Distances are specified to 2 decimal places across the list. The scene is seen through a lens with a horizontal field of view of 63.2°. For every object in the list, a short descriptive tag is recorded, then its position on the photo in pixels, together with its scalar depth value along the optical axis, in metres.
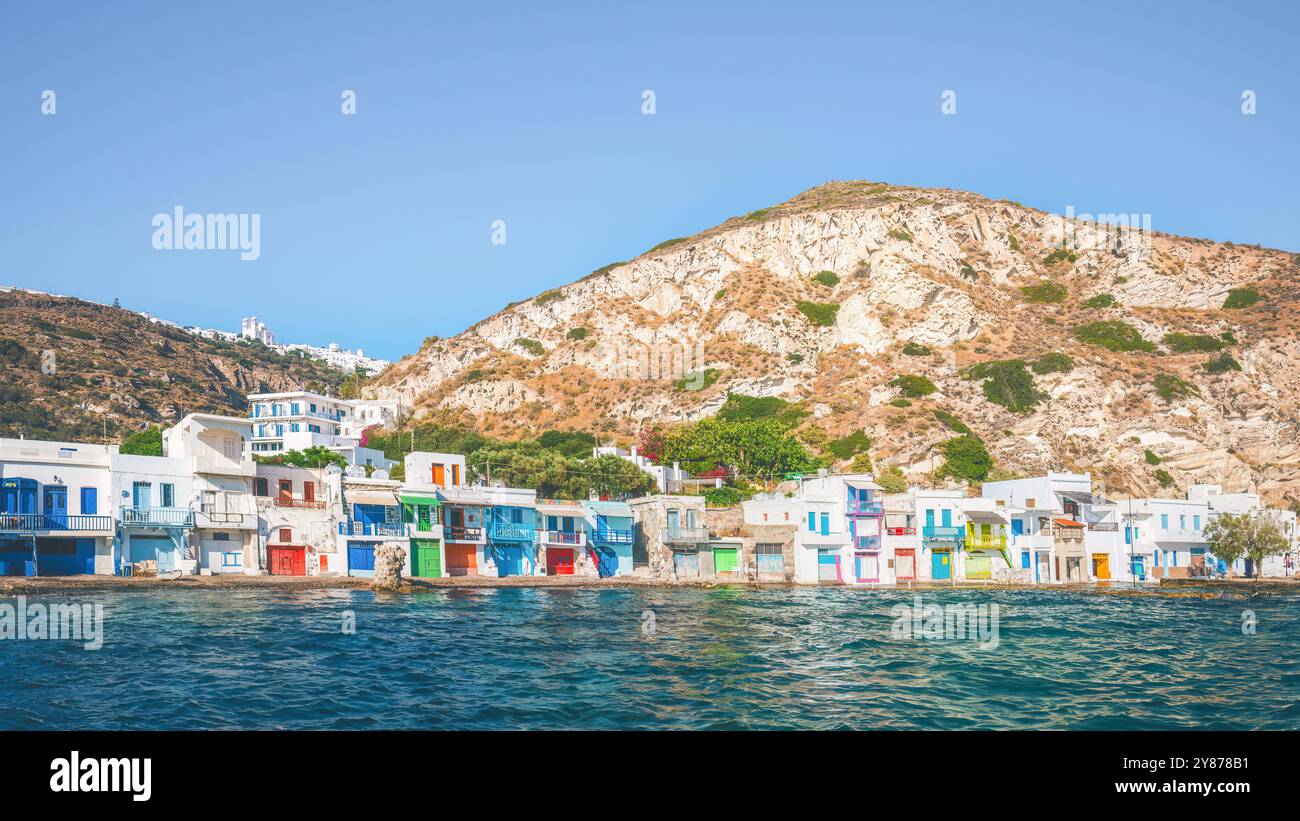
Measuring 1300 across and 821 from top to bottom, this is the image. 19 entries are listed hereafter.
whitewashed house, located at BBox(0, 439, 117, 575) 42.91
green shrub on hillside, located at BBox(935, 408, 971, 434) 101.97
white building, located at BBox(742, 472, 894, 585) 62.25
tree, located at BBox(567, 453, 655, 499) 75.94
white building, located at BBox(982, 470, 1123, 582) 67.19
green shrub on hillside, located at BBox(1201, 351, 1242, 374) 110.19
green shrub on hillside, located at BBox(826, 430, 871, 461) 100.25
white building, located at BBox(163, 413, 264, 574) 49.25
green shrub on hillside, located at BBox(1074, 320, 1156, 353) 119.42
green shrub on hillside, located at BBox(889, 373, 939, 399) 112.06
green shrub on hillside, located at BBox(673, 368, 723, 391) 123.81
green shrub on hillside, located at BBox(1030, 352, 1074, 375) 111.25
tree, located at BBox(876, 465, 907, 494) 84.12
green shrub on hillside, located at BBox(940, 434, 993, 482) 91.31
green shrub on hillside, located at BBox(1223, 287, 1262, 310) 126.69
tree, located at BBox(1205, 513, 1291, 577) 68.88
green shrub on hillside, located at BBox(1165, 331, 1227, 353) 115.94
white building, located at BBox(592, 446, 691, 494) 79.94
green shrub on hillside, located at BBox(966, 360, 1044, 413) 107.62
